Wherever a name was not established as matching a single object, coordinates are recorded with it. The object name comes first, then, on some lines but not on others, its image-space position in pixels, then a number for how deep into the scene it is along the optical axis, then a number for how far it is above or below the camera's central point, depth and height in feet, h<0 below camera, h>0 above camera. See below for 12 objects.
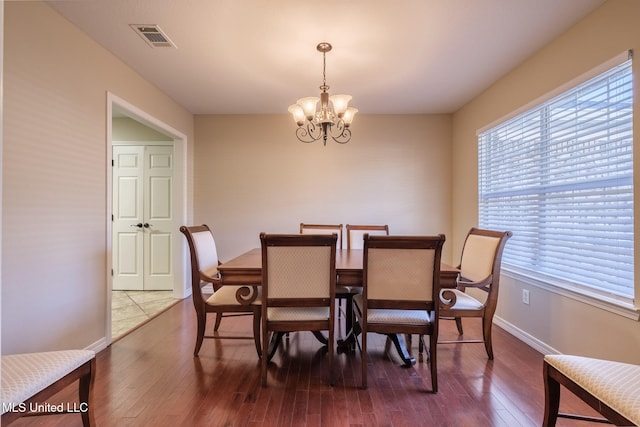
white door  13.33 -0.12
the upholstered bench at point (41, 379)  3.66 -2.17
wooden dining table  6.40 -1.36
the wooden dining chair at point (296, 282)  5.97 -1.39
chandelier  7.70 +2.64
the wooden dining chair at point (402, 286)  5.82 -1.42
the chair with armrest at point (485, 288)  7.00 -1.76
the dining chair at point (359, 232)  10.69 -0.68
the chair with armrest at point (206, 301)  7.14 -2.09
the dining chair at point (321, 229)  10.84 -0.60
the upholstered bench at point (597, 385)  3.60 -2.19
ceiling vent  7.27 +4.34
